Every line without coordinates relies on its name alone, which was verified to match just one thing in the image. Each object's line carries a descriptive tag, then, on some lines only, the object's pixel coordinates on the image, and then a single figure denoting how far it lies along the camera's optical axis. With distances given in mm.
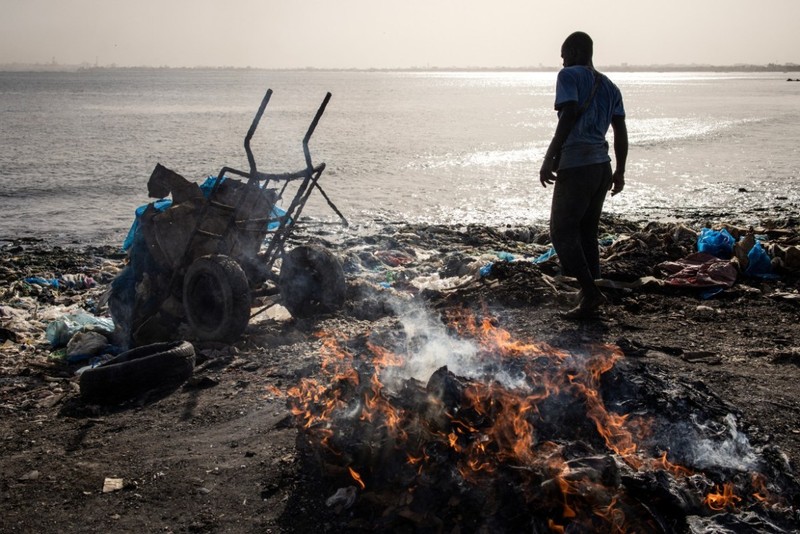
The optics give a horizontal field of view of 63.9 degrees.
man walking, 5812
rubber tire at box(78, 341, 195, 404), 5312
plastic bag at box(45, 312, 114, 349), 6742
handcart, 6562
